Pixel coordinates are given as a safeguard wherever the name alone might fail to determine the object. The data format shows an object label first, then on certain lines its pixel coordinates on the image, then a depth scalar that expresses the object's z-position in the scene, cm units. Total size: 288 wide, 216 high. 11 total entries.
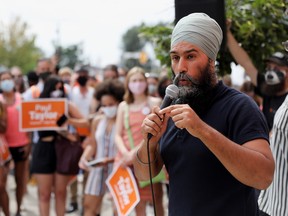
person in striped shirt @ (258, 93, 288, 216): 300
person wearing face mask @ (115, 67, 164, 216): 543
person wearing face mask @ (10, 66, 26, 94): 1040
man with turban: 203
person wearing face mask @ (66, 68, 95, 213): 858
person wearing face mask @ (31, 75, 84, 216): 620
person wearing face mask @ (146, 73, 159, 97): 967
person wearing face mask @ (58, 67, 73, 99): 1112
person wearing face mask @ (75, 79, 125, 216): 571
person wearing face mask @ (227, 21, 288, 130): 419
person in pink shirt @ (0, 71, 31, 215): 725
